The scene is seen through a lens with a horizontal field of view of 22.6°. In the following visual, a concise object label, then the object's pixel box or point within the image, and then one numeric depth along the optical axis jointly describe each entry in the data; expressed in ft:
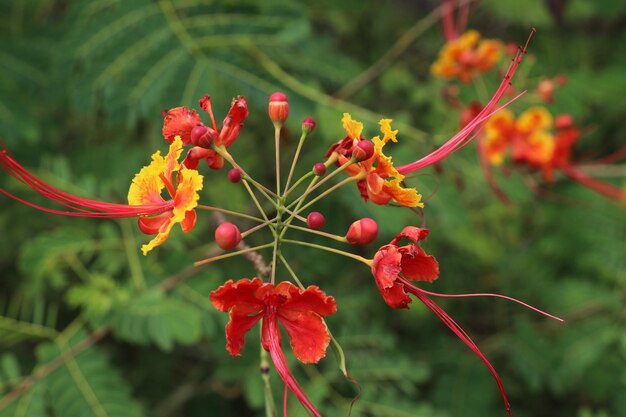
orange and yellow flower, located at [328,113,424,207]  1.79
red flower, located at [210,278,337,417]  1.73
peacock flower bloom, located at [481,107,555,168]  2.90
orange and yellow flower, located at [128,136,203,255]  1.75
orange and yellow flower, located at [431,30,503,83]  2.95
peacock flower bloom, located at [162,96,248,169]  1.81
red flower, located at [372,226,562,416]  1.75
